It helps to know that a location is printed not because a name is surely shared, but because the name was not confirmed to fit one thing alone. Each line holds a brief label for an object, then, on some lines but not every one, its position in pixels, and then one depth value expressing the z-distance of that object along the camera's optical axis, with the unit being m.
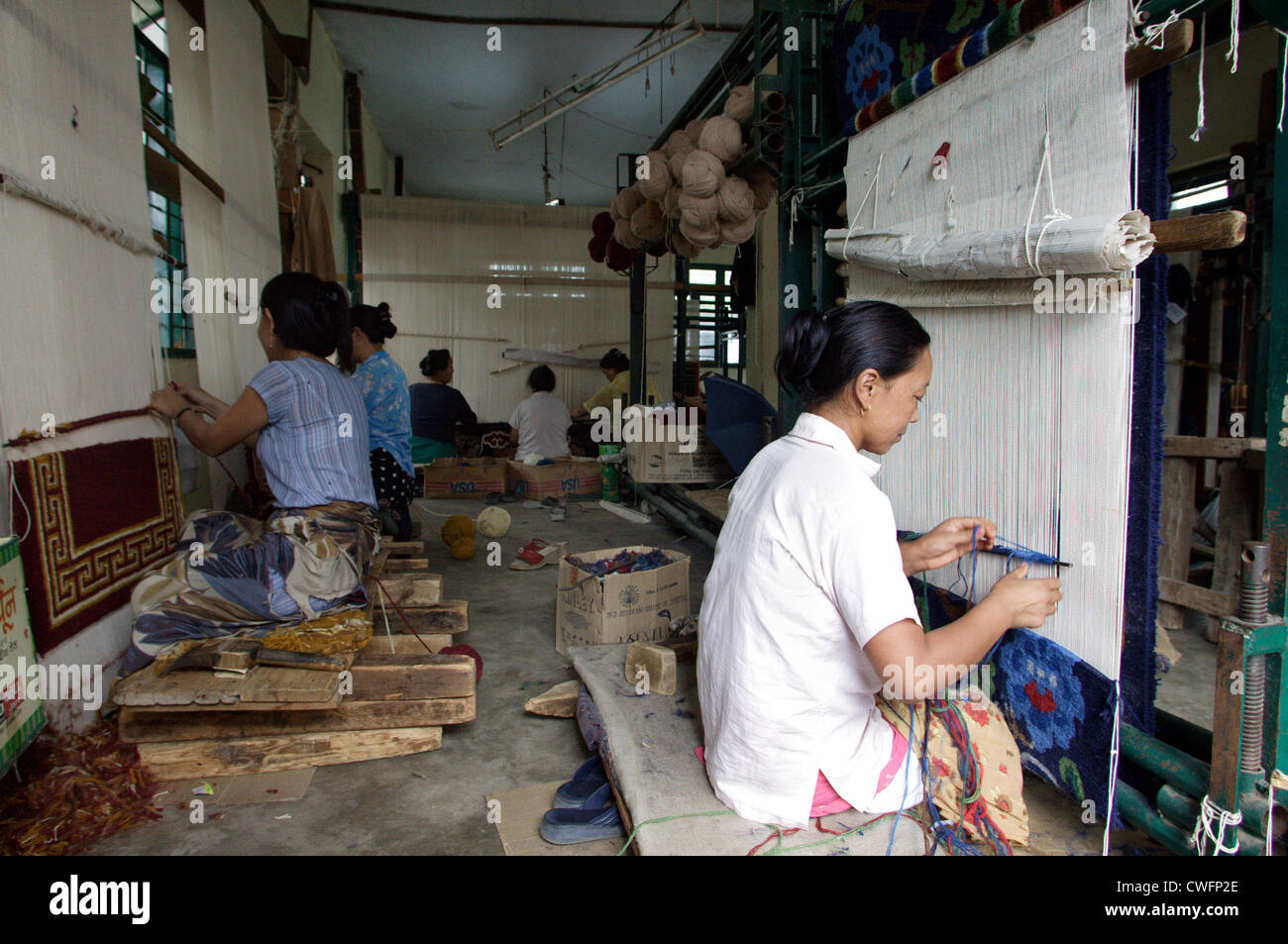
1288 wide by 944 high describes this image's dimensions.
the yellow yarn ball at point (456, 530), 4.36
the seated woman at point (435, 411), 6.29
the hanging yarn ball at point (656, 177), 3.34
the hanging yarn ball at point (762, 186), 3.07
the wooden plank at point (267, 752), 1.87
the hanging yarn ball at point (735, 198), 3.02
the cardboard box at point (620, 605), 2.55
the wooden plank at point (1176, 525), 3.14
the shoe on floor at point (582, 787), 1.79
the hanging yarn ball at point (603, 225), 5.24
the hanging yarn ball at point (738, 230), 3.12
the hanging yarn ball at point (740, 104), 2.87
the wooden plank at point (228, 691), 1.79
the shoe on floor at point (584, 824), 1.64
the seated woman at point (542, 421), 6.52
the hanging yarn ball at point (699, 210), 3.04
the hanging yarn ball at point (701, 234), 3.12
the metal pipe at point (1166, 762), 1.37
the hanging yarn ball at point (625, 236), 4.21
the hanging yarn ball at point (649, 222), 3.87
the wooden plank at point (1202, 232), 1.16
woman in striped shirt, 2.04
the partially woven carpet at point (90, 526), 1.76
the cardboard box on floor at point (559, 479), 6.25
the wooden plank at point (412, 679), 2.02
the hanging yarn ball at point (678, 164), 3.19
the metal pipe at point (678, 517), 4.04
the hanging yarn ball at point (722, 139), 2.95
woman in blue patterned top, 3.71
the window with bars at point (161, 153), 3.50
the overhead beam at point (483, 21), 6.07
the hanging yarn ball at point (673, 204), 3.29
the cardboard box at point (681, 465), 4.97
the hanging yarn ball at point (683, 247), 3.51
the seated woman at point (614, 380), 6.90
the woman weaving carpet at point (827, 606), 1.21
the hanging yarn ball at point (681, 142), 3.19
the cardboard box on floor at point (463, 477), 6.29
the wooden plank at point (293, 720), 1.88
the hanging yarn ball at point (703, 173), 2.96
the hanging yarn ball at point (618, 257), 5.12
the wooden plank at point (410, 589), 2.62
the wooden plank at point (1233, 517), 2.93
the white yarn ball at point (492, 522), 4.56
